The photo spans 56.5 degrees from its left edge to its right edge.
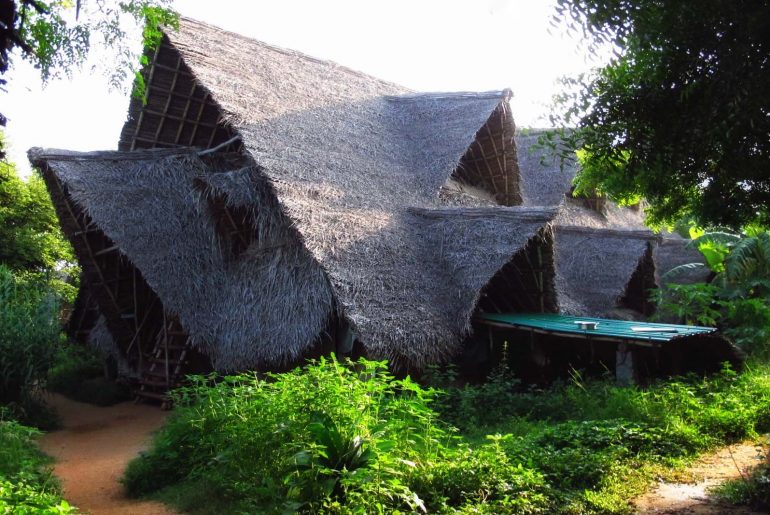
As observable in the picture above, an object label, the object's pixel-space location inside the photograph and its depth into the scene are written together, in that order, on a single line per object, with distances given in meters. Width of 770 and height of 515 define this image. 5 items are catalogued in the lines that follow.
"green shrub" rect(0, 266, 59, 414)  9.66
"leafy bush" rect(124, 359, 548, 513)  4.57
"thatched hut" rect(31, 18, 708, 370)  9.73
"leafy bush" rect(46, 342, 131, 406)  12.69
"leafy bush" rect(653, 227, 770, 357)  13.11
